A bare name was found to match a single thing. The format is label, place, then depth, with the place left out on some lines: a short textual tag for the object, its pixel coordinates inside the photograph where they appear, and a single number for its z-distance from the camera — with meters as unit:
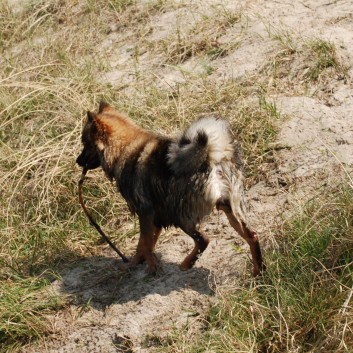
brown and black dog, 8.88
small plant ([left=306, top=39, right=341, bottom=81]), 12.19
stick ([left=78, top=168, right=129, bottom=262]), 10.17
